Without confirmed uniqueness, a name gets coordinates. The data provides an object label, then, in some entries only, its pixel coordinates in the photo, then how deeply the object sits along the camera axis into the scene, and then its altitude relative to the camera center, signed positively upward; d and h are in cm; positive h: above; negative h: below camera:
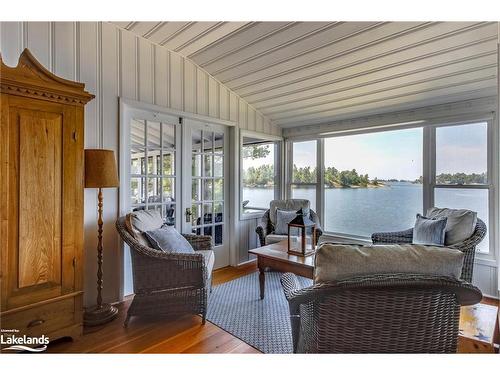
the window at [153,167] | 291 +23
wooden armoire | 167 -9
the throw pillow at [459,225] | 253 -37
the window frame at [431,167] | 292 +25
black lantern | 257 -58
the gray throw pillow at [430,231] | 259 -44
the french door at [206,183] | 340 +5
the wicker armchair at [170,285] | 224 -82
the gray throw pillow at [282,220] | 380 -47
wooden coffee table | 234 -68
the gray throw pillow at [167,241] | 236 -48
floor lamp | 220 +6
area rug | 205 -116
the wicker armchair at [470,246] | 241 -53
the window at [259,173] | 434 +24
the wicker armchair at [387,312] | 112 -55
